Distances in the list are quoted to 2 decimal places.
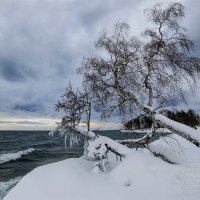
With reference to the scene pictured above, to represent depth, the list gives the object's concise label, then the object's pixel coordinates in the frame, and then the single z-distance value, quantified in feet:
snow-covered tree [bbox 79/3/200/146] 26.11
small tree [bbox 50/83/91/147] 26.51
